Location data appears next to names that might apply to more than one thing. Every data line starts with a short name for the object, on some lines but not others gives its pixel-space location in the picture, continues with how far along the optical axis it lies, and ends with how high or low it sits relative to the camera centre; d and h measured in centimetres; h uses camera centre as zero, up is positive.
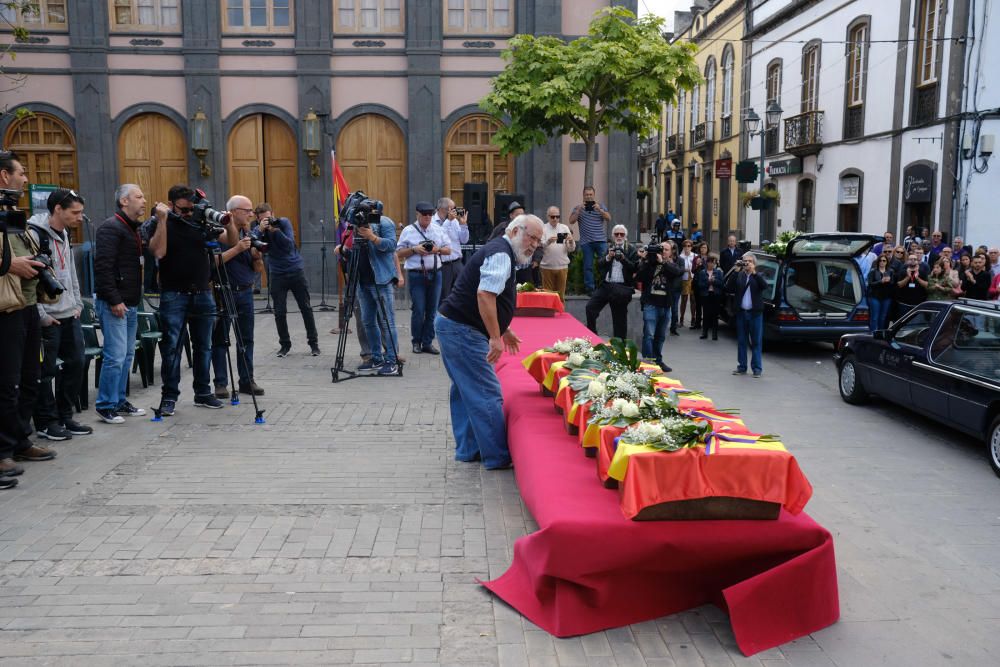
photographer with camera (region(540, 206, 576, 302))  1423 -52
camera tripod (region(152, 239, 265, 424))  841 -89
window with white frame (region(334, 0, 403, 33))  2041 +457
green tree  1556 +242
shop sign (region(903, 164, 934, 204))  2241 +87
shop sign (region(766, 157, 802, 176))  3066 +178
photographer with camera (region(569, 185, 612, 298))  1577 -21
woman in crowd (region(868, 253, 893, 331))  1409 -116
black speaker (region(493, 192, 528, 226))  1678 +32
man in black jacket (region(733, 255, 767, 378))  1188 -119
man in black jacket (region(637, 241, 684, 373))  1198 -97
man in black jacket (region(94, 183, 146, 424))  788 -61
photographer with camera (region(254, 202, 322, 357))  1200 -77
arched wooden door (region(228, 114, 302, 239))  2056 +127
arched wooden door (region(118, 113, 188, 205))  2041 +148
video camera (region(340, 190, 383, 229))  1038 +8
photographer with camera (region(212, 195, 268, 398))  900 -77
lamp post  2593 +316
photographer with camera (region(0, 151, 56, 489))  625 -74
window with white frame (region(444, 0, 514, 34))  2041 +455
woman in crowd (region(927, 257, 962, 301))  1357 -96
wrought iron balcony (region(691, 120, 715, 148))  4019 +385
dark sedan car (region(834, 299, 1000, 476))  807 -145
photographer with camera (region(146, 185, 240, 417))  820 -51
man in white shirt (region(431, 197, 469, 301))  1314 -35
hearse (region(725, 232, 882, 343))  1400 -113
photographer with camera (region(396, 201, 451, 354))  1171 -64
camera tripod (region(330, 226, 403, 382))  1048 -108
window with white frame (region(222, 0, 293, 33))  2022 +455
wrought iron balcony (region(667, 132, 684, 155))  4608 +391
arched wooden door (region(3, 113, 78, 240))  2012 +156
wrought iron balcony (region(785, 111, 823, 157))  2877 +276
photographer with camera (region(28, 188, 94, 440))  731 -95
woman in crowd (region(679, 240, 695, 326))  1641 -88
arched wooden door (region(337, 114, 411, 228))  2066 +142
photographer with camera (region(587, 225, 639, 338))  1264 -86
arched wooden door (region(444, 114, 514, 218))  2070 +133
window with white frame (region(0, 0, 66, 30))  1972 +435
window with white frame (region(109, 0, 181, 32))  2003 +450
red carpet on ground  428 -171
